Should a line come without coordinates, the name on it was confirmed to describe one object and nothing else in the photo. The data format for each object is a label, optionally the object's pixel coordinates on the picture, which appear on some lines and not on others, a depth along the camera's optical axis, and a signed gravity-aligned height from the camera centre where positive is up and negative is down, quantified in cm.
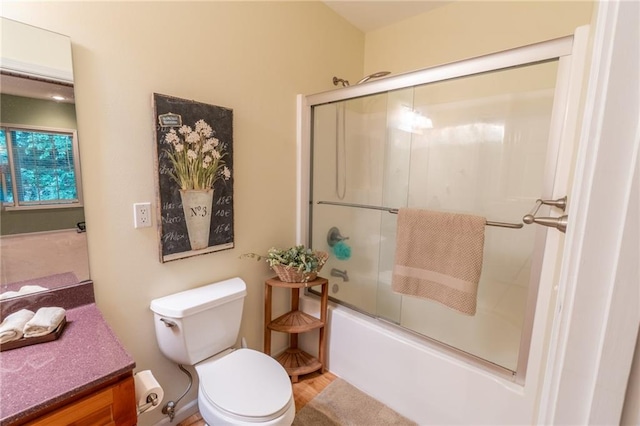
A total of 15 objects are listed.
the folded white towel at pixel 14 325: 93 -53
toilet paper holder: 106 -86
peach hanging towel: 139 -39
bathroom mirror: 100 +2
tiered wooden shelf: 184 -98
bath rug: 160 -135
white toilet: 115 -92
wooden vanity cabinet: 76 -67
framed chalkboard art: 137 -1
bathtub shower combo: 130 +2
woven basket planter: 175 -60
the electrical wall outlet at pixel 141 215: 132 -20
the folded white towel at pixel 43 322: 97 -53
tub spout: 225 -75
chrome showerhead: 177 +65
